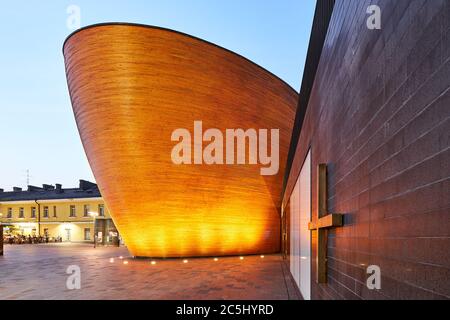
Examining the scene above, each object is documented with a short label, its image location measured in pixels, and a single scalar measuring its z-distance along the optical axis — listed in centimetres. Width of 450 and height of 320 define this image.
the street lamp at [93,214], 4014
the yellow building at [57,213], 4238
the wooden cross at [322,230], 397
